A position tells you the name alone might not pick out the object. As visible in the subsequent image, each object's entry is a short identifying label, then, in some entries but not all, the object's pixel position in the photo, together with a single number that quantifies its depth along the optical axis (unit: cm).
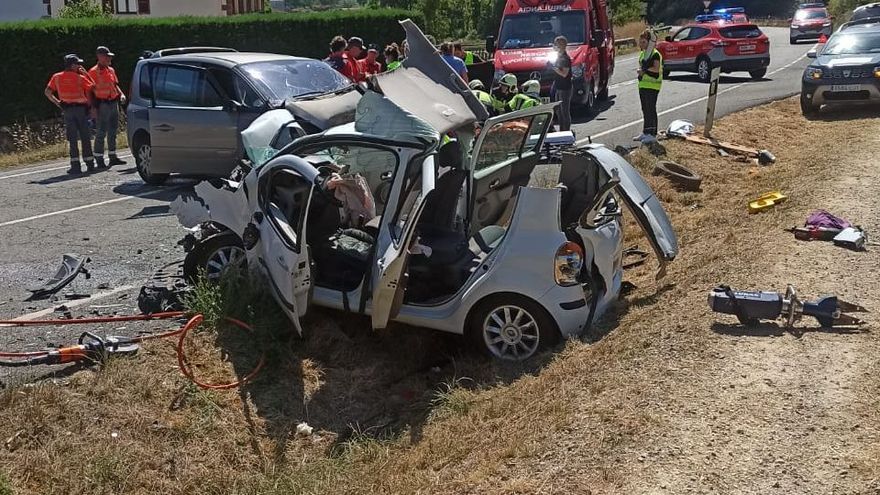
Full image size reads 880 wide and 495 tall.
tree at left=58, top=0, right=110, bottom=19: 2752
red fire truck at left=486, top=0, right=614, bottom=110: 1673
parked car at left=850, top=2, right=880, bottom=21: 2975
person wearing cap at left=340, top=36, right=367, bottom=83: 1495
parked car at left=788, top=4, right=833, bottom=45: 3791
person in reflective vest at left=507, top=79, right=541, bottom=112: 1166
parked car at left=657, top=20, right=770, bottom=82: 2362
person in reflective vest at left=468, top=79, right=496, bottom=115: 1085
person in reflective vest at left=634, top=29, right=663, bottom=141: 1341
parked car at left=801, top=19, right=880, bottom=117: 1516
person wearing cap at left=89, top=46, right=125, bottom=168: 1405
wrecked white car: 633
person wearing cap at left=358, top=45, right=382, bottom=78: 1542
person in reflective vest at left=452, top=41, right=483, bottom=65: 1580
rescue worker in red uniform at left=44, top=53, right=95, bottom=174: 1360
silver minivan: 1115
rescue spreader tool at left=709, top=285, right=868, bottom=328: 606
